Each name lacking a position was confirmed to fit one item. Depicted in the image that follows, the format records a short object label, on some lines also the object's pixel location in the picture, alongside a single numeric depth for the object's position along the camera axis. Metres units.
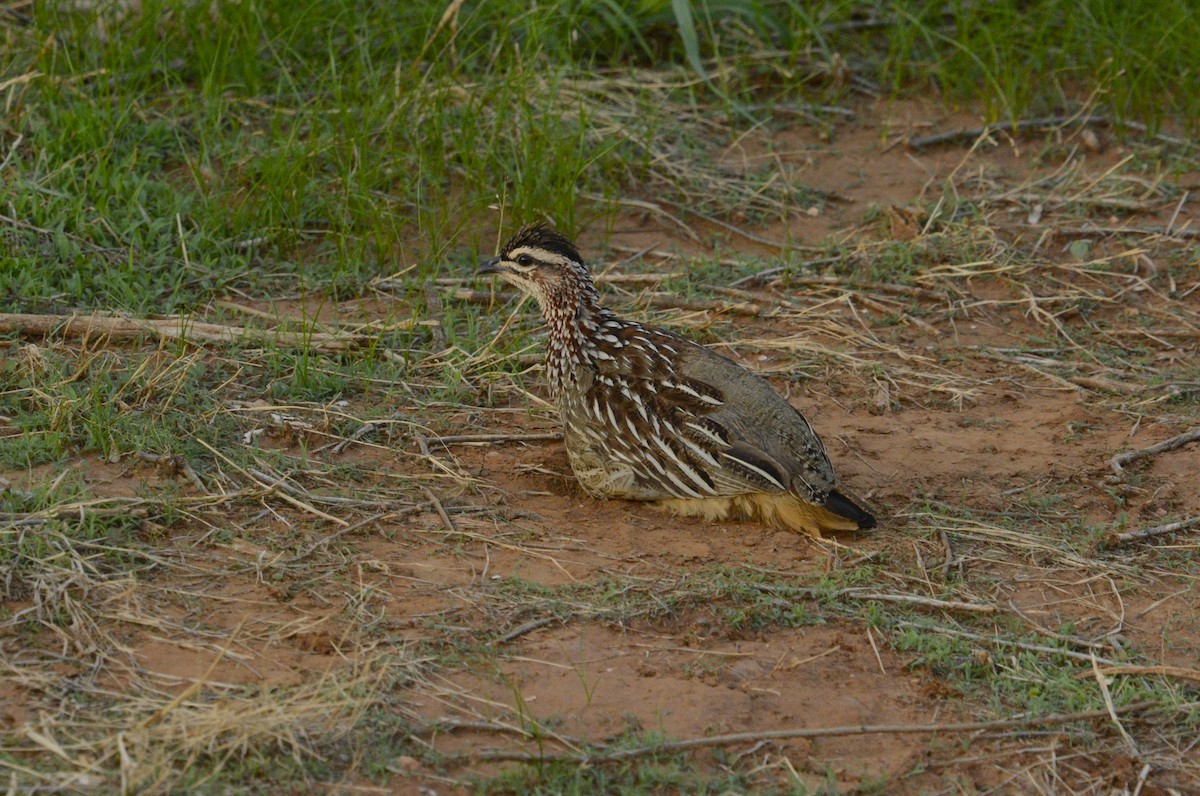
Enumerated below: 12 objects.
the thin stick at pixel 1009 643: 9.93
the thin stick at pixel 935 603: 10.37
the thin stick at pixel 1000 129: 19.39
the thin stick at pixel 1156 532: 11.48
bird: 11.27
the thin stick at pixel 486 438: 12.52
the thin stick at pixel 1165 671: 9.66
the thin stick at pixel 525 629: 9.56
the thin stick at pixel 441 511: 11.05
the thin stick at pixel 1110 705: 9.03
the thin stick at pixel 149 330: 13.49
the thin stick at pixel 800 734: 8.38
